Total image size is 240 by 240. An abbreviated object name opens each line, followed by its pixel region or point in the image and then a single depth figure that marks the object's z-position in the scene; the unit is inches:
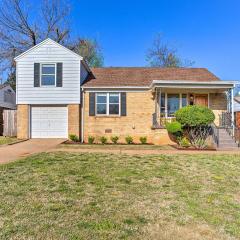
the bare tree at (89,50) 927.6
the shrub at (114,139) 502.5
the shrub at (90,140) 493.8
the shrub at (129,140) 497.5
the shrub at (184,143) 442.6
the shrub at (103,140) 498.8
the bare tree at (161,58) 1057.6
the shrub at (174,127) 443.1
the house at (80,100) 503.9
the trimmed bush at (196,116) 428.8
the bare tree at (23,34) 792.7
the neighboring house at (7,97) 768.4
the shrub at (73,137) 490.6
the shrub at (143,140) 499.9
